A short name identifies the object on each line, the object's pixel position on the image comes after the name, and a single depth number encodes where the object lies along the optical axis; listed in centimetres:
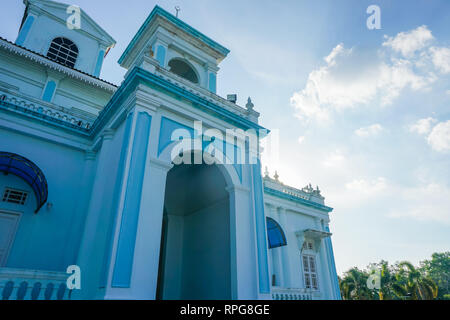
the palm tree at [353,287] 3203
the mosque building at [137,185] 598
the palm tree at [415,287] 2658
